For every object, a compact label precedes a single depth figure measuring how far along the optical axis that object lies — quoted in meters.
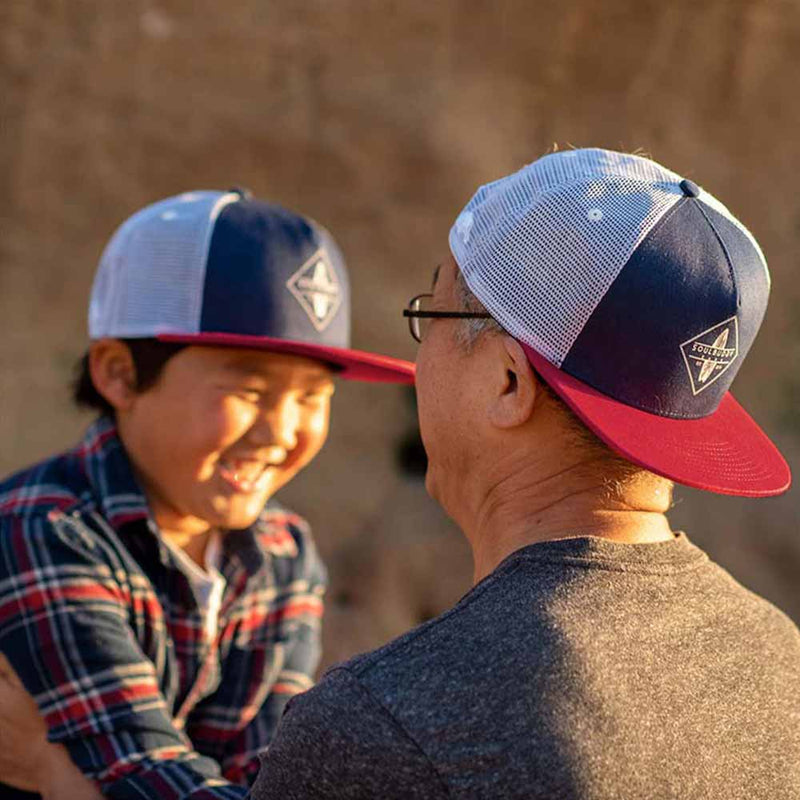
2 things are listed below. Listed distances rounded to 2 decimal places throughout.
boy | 1.45
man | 1.08
